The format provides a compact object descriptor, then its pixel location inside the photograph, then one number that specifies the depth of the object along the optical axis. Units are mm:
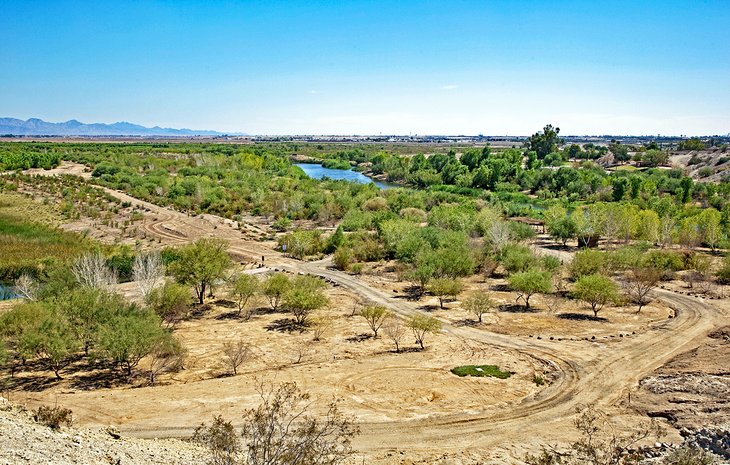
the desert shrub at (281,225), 78375
